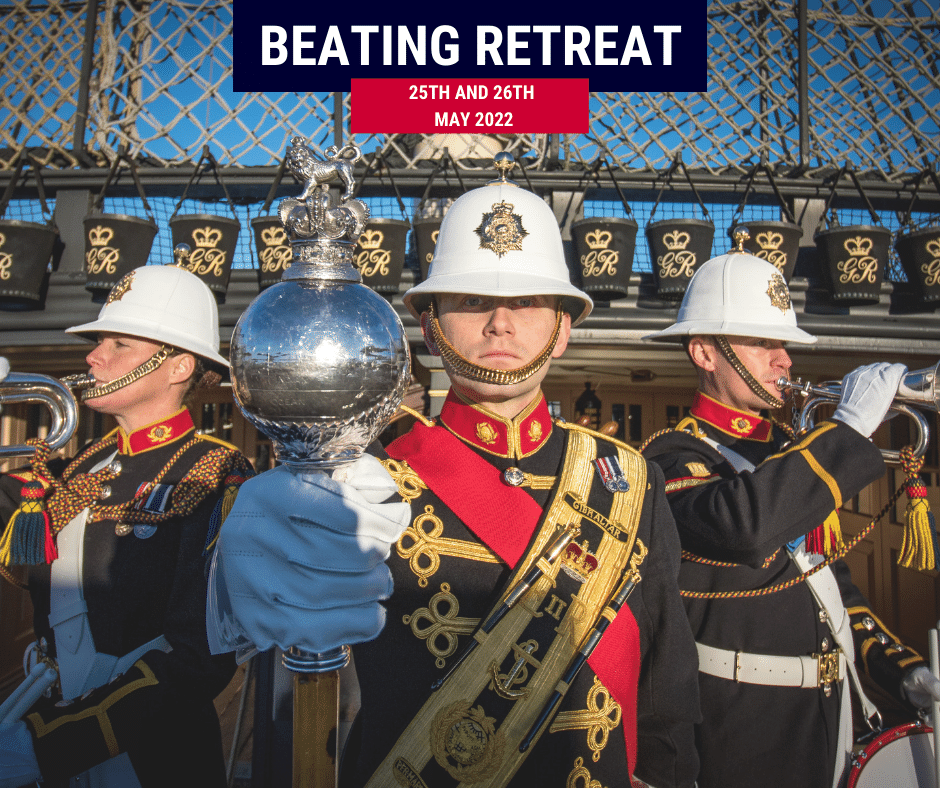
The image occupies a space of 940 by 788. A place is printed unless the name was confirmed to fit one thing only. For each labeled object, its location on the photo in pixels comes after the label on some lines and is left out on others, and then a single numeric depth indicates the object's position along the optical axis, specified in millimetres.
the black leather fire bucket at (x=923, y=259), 5500
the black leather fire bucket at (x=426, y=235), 5445
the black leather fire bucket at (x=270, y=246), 5598
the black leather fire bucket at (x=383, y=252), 5296
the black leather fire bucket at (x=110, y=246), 5379
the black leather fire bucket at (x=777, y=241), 5449
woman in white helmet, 1812
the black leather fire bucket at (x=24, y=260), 5465
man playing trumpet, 1991
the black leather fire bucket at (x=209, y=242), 5465
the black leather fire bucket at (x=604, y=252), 5379
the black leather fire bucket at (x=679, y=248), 5414
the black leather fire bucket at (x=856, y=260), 5465
